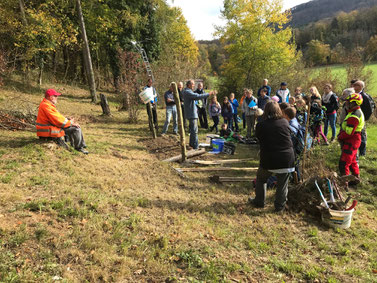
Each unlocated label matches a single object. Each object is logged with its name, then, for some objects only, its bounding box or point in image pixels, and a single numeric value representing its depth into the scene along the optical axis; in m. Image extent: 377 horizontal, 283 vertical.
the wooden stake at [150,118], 8.69
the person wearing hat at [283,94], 9.19
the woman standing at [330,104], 7.93
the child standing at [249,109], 9.30
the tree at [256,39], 19.55
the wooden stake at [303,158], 4.93
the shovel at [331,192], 4.23
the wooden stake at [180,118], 6.61
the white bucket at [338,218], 3.95
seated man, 5.70
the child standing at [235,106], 10.72
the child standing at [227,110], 10.20
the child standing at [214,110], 10.29
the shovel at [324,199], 4.10
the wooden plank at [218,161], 6.86
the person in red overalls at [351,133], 4.99
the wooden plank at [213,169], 6.30
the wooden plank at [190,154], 6.98
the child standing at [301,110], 6.25
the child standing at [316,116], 6.66
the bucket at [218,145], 8.02
